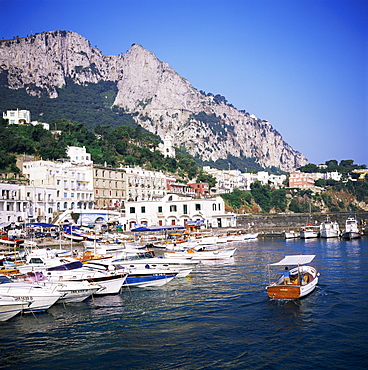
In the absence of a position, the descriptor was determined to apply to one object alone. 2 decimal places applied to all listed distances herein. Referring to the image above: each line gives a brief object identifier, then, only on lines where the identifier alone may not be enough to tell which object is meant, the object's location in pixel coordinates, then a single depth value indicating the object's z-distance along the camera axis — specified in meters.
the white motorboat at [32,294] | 25.39
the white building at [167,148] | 161.62
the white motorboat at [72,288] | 28.02
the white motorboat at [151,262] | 37.25
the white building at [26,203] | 73.88
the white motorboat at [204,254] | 49.28
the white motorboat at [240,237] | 76.93
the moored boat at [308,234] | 81.62
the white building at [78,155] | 108.18
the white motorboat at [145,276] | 33.12
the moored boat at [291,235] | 83.18
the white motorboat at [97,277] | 30.64
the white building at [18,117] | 130.62
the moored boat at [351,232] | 76.33
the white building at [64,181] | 86.06
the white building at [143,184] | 105.56
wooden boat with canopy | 27.39
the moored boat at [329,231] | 80.94
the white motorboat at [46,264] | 33.75
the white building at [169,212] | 90.12
